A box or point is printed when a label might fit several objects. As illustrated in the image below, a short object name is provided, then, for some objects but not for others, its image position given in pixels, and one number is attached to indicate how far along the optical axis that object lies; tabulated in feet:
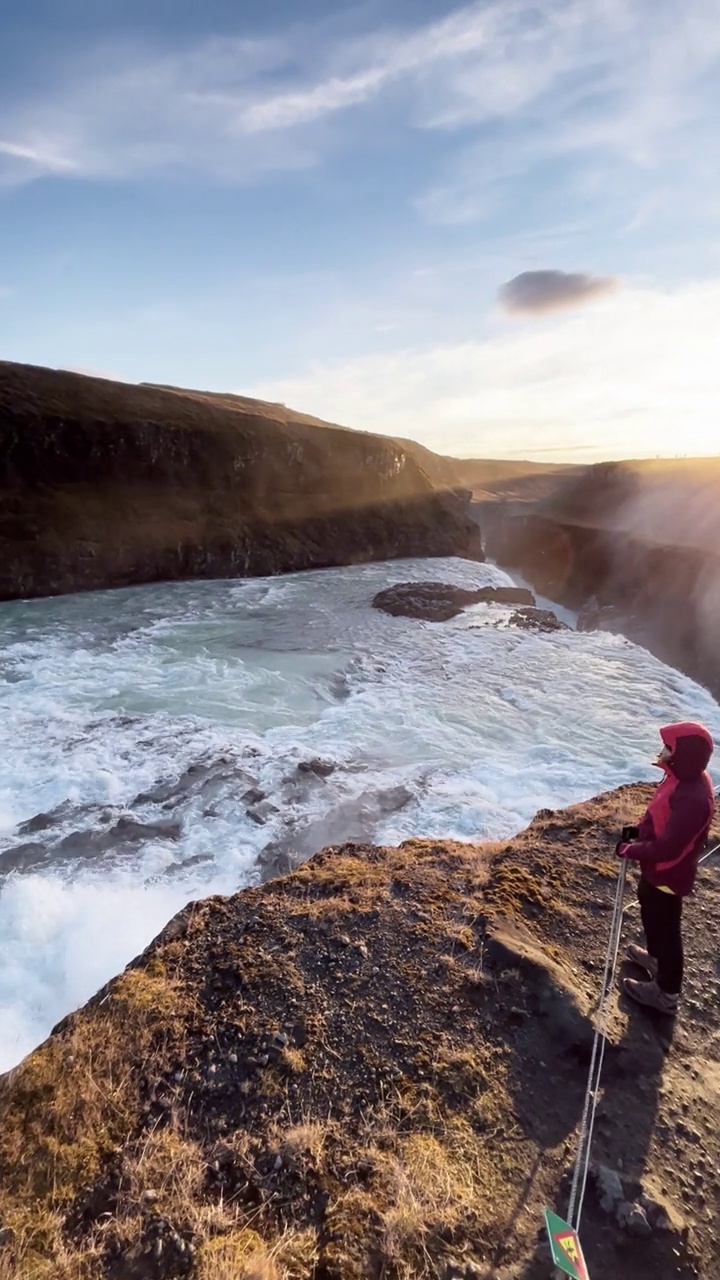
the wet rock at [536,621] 78.30
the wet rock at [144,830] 29.78
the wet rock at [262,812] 31.27
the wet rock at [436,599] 83.30
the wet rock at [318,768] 36.35
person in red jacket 13.65
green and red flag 9.00
